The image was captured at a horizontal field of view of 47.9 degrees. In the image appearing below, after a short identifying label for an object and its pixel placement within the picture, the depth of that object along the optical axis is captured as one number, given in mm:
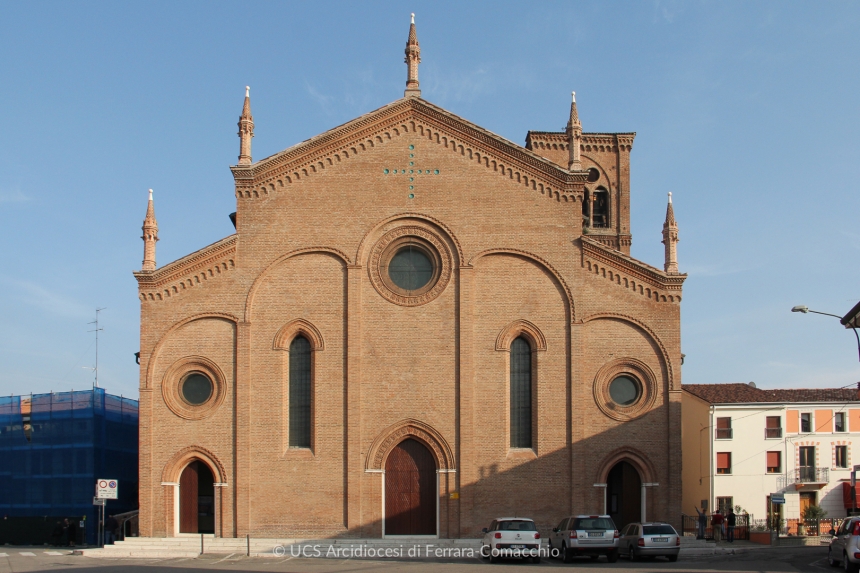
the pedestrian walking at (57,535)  34906
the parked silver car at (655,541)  25953
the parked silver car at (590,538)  25922
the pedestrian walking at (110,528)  33000
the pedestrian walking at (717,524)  33481
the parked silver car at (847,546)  22172
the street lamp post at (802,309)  25123
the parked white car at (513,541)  25547
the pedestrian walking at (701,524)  31641
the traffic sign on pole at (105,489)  31156
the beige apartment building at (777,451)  43875
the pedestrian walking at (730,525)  33538
